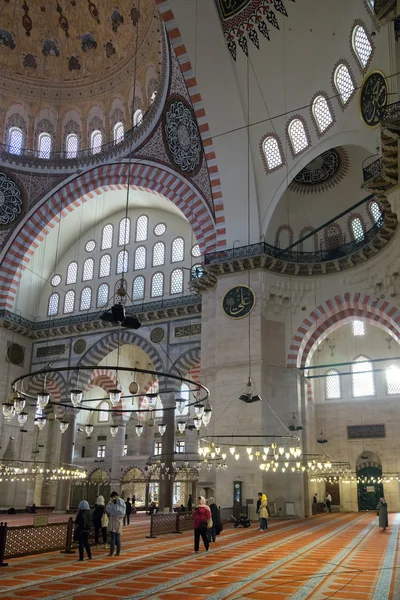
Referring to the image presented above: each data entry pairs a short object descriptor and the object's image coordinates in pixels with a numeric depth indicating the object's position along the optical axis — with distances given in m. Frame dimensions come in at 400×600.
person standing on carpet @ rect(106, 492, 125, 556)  7.21
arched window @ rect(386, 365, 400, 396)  19.80
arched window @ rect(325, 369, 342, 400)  20.84
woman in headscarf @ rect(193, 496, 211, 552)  7.61
